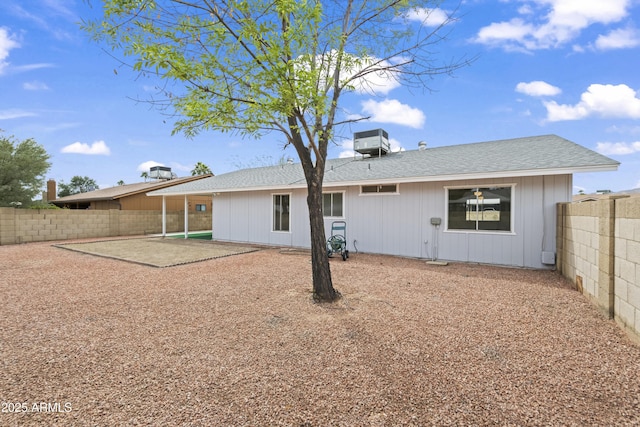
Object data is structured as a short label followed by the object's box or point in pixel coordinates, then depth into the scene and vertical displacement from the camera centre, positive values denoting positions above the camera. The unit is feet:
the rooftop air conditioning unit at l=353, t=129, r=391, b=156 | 39.14 +9.21
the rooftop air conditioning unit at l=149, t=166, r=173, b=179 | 77.20 +10.00
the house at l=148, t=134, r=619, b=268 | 23.29 +1.09
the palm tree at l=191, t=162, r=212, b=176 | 125.70 +17.67
